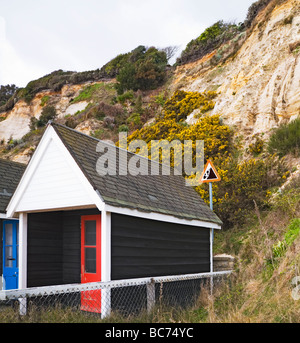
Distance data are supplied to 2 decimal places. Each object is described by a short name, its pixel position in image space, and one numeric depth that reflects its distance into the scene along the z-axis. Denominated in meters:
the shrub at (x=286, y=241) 8.45
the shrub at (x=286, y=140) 14.43
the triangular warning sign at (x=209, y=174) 11.28
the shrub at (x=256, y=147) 15.93
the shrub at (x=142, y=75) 31.53
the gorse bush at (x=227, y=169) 13.01
